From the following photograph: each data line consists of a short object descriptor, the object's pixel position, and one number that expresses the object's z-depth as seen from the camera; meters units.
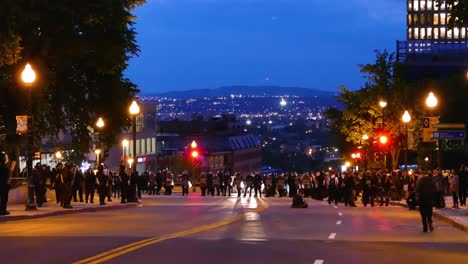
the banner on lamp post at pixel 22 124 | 36.75
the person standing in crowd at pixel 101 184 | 45.26
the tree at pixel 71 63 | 46.03
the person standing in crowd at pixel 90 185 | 47.19
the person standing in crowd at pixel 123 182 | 48.25
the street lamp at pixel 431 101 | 41.53
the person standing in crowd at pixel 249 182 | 68.38
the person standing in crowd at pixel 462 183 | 44.53
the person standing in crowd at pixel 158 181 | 71.19
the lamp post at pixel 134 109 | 49.16
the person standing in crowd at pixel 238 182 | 65.03
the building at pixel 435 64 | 181.62
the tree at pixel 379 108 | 76.31
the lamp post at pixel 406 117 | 51.94
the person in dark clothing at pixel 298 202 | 43.72
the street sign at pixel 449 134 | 40.78
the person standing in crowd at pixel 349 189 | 48.91
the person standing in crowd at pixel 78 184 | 45.38
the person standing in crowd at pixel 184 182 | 67.55
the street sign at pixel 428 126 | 43.38
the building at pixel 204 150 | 178.38
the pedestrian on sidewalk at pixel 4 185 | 32.91
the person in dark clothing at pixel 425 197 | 27.47
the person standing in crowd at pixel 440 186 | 42.00
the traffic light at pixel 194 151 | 78.03
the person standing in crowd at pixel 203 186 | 67.12
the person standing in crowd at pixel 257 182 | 66.56
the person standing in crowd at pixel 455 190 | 42.91
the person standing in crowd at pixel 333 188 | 52.50
